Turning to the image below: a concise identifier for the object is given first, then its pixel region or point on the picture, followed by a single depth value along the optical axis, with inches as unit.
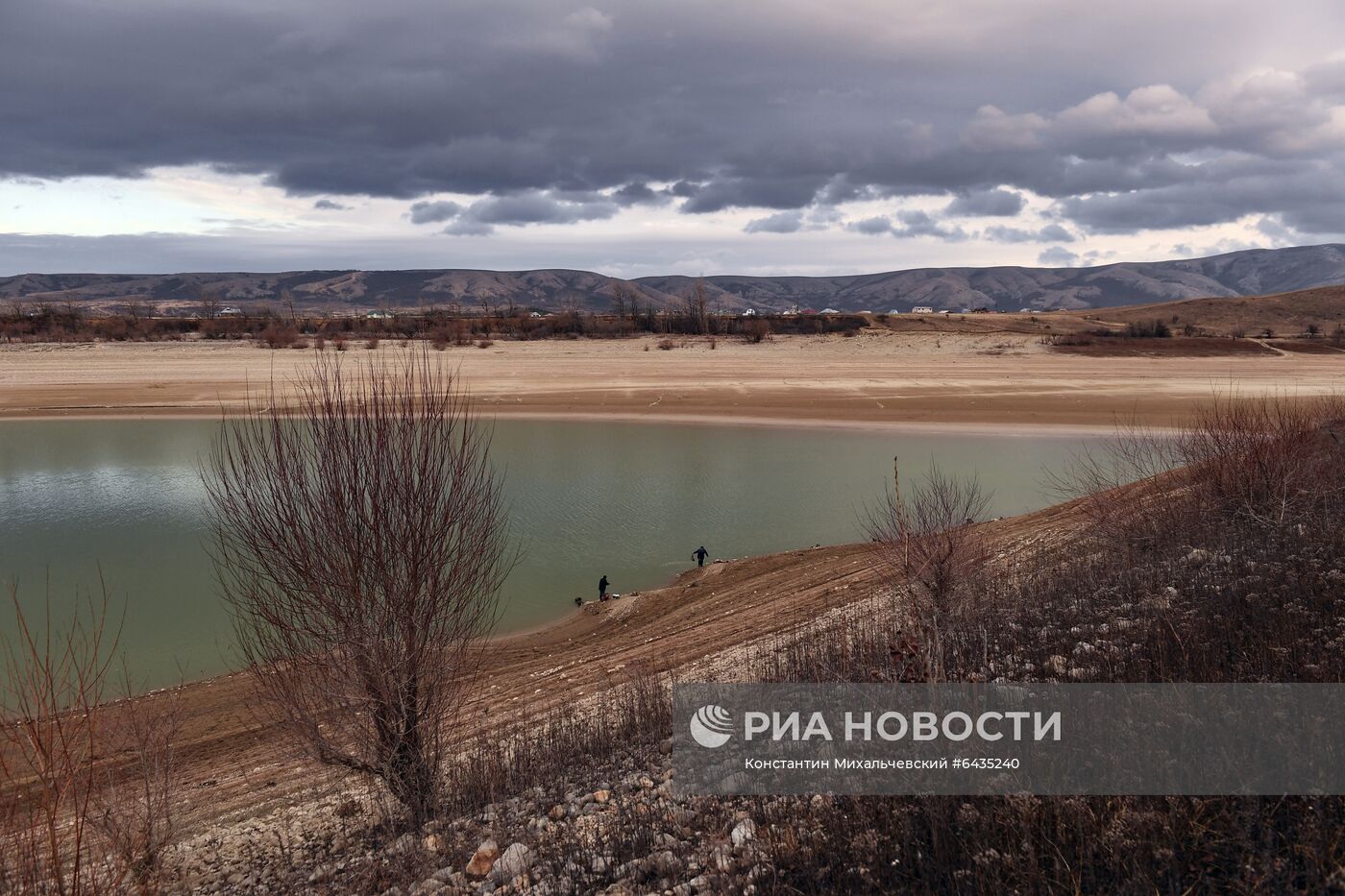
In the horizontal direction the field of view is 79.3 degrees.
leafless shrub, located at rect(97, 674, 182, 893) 223.9
